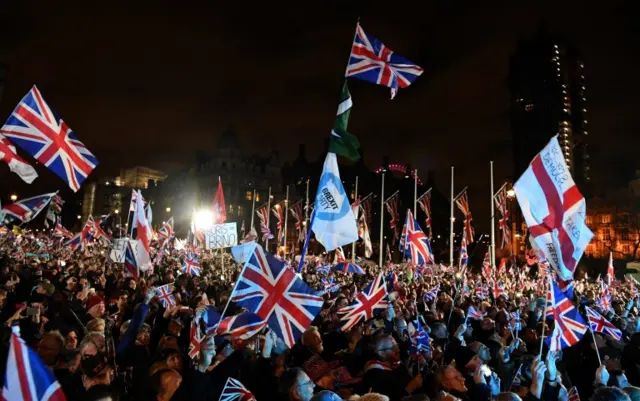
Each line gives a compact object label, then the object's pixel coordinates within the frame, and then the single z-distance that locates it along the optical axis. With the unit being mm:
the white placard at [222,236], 19516
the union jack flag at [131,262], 11903
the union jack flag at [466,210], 26734
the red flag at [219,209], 25234
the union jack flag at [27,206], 17453
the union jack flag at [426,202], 29931
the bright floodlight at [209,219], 26750
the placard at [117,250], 18203
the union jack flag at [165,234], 26878
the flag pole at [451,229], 29748
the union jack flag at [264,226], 29438
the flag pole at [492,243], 26325
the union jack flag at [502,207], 26797
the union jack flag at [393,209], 32062
